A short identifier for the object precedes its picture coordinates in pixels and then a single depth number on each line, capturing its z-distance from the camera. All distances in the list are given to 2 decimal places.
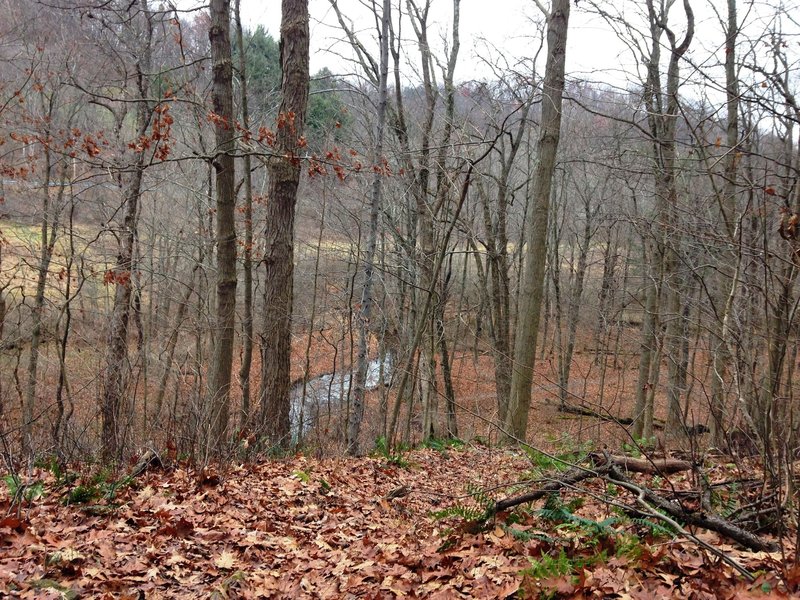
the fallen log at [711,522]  3.11
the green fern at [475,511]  4.02
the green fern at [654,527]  3.29
